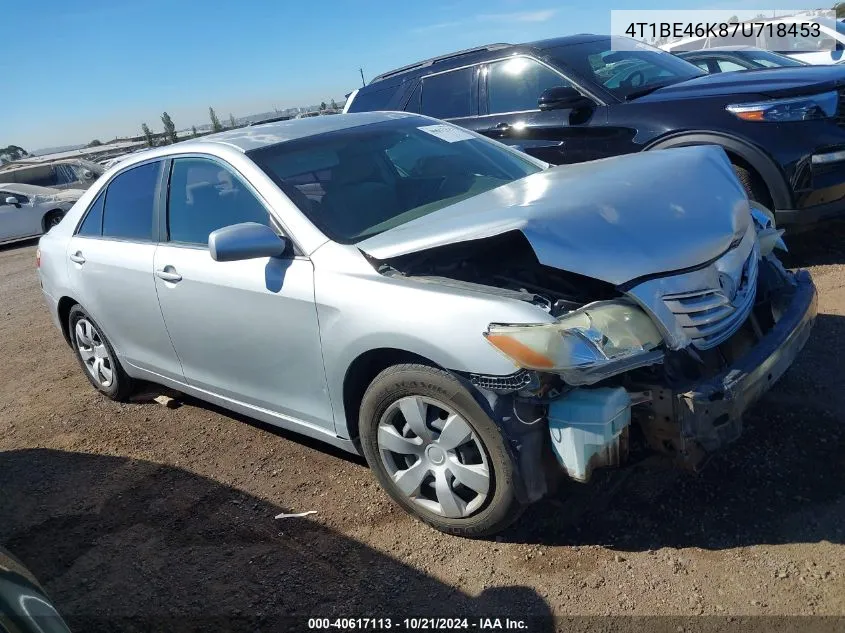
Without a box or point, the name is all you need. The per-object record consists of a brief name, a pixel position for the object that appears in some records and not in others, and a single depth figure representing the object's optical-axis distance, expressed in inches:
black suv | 194.7
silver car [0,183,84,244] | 596.7
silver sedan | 98.3
